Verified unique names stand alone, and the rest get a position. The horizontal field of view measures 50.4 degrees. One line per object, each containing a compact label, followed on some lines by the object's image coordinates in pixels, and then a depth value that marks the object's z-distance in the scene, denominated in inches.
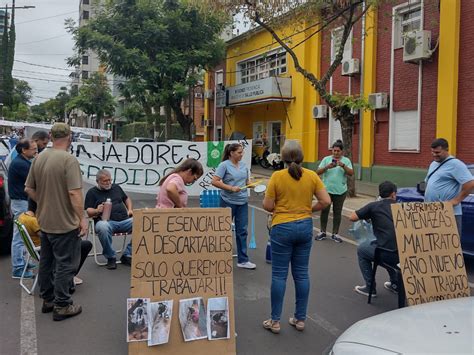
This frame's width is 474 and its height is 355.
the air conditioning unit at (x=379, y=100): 704.4
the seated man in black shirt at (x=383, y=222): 198.2
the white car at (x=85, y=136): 1440.5
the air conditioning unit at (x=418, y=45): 620.1
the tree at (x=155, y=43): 970.1
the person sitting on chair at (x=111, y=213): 258.5
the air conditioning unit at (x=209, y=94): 1264.8
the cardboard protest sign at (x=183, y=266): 150.1
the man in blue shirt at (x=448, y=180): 217.9
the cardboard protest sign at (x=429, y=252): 177.8
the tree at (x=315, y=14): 561.0
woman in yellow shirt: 171.3
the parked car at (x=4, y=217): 270.2
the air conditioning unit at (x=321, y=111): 847.7
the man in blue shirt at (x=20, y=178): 242.8
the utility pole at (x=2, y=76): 1279.0
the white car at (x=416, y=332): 98.3
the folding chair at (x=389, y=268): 189.5
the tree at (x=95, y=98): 1854.1
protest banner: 512.7
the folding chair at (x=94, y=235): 266.5
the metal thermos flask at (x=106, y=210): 262.2
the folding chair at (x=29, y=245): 205.2
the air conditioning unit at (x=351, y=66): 757.9
